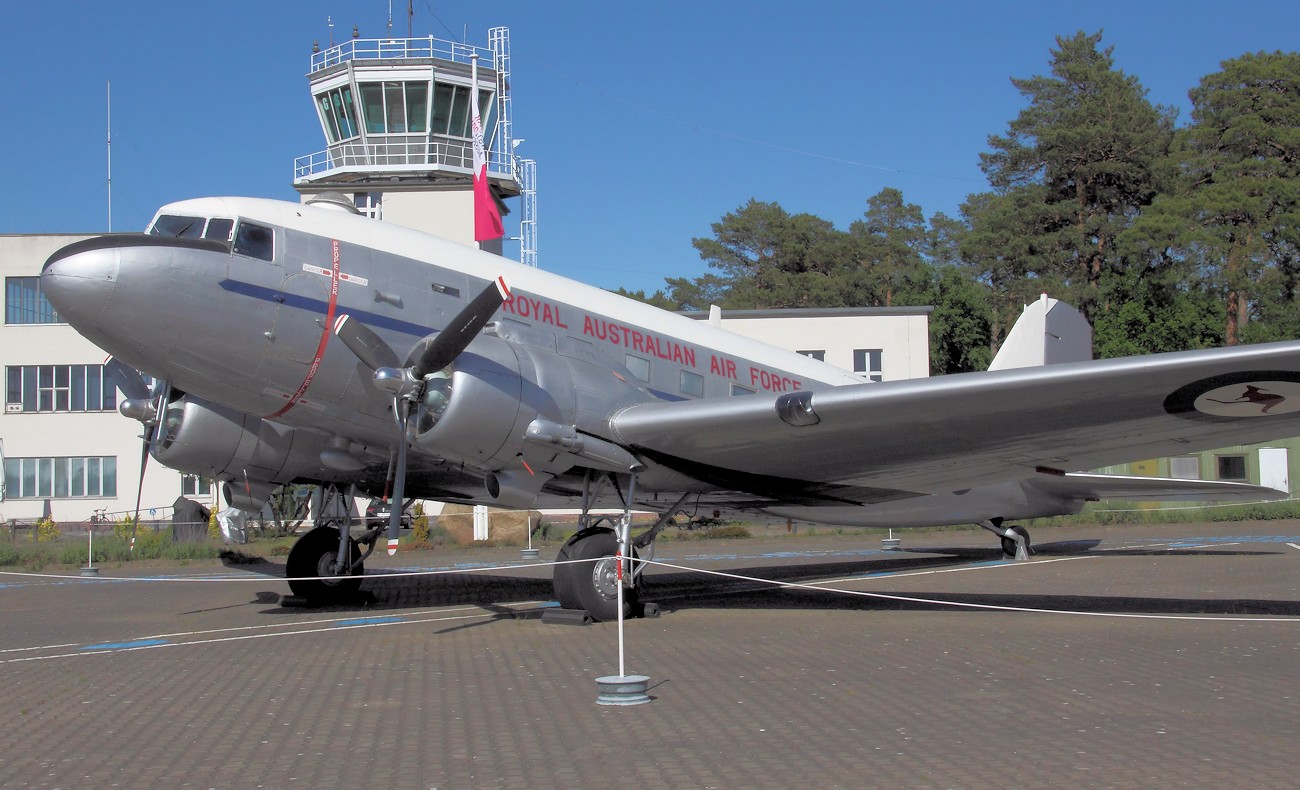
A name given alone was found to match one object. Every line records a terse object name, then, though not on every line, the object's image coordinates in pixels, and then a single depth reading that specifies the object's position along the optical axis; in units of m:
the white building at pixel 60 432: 39.88
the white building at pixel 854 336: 39.69
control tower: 38.28
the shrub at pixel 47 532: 29.12
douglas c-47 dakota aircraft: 10.13
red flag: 20.44
